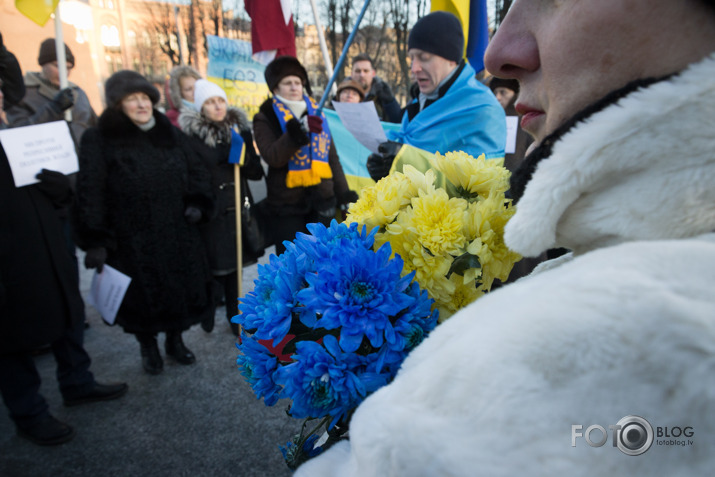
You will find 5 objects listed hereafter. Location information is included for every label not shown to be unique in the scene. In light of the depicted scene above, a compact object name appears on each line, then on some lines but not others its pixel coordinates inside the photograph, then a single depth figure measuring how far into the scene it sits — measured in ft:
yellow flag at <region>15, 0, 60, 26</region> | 10.74
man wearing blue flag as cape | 8.86
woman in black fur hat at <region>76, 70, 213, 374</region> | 9.47
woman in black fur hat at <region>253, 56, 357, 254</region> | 11.73
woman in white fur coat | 1.40
